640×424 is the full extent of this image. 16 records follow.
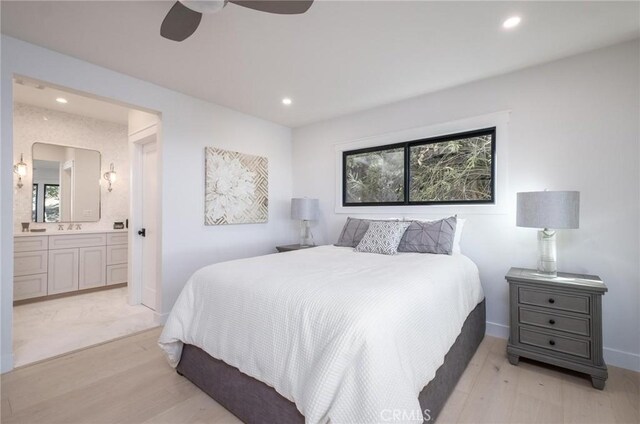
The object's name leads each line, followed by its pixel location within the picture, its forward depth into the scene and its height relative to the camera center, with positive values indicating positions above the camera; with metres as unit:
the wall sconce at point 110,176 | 4.59 +0.56
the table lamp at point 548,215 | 2.10 -0.02
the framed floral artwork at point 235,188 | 3.46 +0.31
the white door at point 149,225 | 3.54 -0.18
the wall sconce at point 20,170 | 3.88 +0.55
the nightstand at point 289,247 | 3.83 -0.49
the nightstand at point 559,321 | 1.97 -0.80
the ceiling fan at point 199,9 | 1.50 +1.10
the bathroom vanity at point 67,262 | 3.66 -0.71
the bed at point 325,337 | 1.15 -0.63
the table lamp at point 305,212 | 3.95 -0.01
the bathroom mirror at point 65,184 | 4.05 +0.40
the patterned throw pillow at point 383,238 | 2.74 -0.26
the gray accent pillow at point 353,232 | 3.19 -0.23
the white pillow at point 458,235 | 2.80 -0.23
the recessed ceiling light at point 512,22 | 1.95 +1.31
